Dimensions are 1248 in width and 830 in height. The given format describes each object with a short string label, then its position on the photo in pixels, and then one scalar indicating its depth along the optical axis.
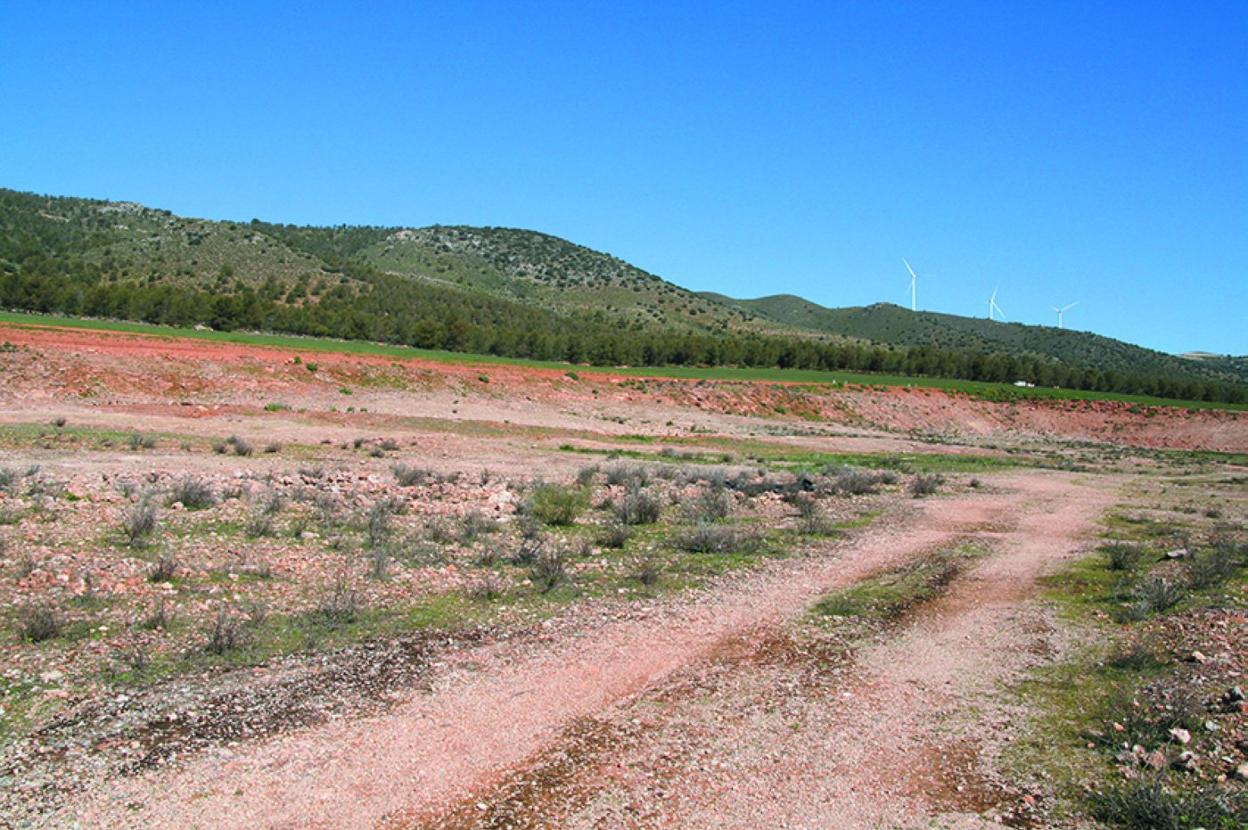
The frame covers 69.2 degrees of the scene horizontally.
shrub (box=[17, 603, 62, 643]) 8.92
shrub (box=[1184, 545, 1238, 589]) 13.22
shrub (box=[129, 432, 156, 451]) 25.16
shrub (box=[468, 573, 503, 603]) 11.72
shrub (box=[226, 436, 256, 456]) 25.45
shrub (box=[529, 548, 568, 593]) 12.37
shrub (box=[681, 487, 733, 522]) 19.09
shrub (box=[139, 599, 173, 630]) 9.59
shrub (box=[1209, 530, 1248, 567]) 15.09
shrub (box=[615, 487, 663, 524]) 18.09
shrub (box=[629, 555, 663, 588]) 12.92
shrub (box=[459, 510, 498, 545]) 14.95
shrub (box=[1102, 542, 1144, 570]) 15.09
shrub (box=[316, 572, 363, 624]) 10.43
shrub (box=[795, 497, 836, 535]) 18.11
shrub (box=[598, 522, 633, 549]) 15.50
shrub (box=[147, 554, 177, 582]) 11.16
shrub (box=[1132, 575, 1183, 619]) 11.63
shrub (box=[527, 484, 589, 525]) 17.52
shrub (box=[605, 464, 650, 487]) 23.69
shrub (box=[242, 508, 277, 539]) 13.87
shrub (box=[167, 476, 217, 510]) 15.69
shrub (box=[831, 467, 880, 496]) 24.98
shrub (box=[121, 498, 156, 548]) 12.85
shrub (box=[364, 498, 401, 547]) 14.40
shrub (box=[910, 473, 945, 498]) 25.97
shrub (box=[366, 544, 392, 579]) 12.24
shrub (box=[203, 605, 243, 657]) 9.10
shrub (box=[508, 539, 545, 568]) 13.59
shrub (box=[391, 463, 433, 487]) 20.98
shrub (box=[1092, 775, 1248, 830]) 6.11
